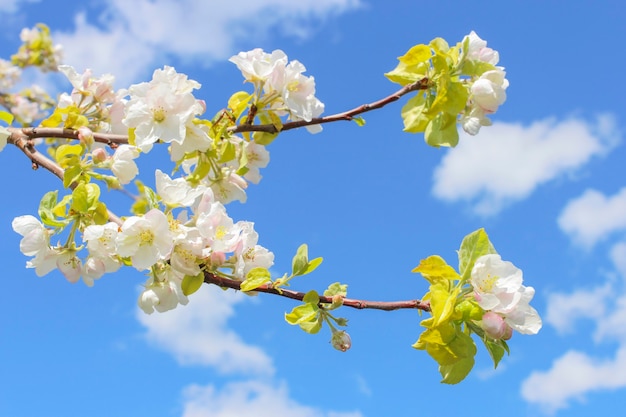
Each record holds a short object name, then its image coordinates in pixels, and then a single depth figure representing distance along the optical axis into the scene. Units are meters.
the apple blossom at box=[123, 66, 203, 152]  1.17
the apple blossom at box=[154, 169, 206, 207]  1.15
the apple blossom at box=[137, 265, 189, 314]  1.13
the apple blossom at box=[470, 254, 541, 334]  1.07
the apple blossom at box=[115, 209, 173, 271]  1.11
